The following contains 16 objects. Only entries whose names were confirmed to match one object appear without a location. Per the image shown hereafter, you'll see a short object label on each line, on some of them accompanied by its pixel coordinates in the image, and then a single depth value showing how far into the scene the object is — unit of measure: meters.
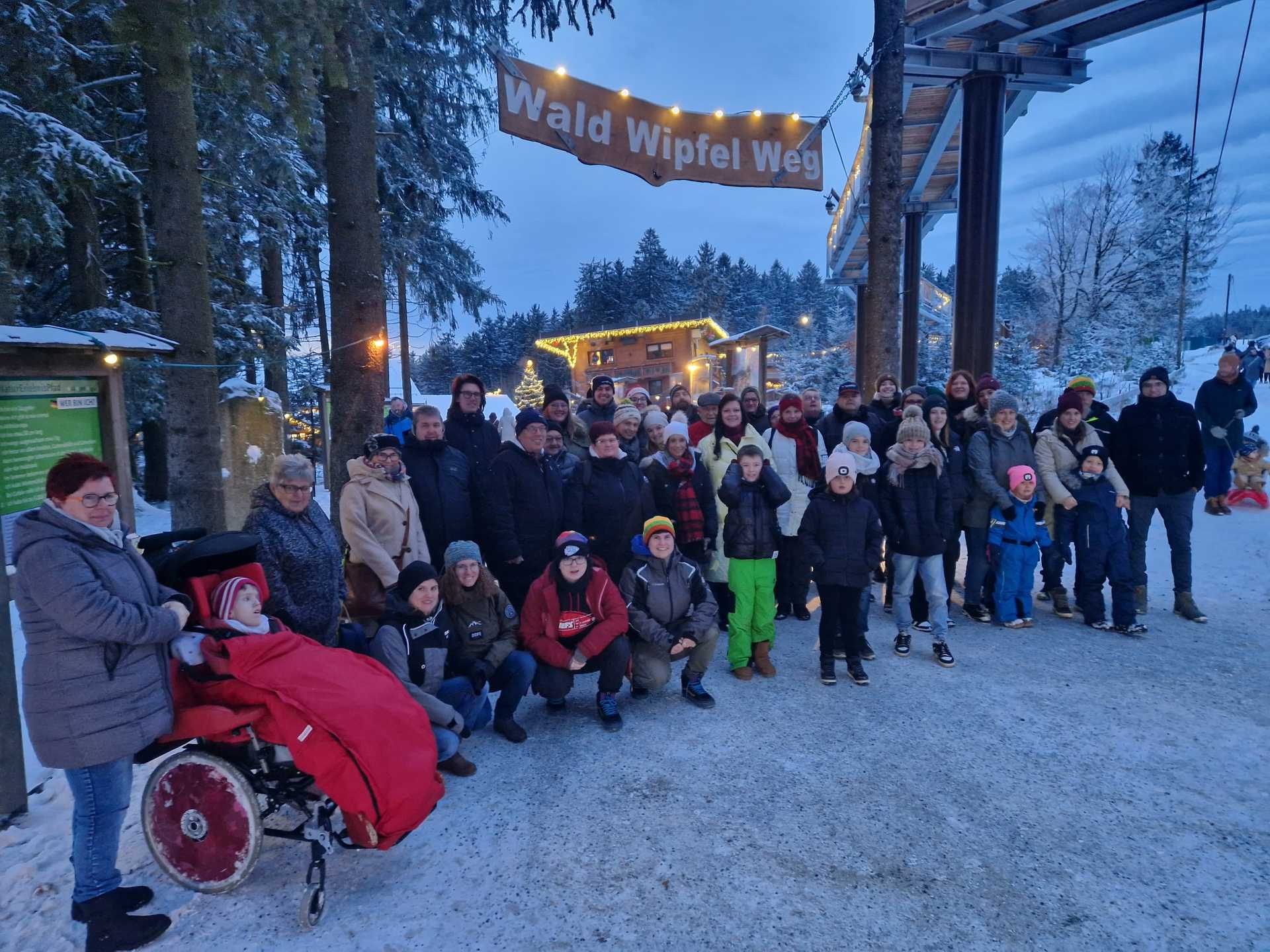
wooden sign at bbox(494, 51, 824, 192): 6.10
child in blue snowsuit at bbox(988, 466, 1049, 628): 5.74
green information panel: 4.21
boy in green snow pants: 5.04
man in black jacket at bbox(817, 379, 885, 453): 6.62
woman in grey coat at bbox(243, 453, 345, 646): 3.57
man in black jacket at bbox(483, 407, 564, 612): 4.96
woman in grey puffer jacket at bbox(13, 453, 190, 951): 2.40
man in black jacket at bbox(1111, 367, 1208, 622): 5.76
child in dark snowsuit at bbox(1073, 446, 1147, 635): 5.72
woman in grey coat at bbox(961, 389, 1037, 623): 5.89
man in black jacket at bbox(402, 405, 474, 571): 4.89
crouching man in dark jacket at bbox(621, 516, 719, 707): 4.52
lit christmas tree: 43.45
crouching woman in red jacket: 4.27
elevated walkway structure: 8.58
